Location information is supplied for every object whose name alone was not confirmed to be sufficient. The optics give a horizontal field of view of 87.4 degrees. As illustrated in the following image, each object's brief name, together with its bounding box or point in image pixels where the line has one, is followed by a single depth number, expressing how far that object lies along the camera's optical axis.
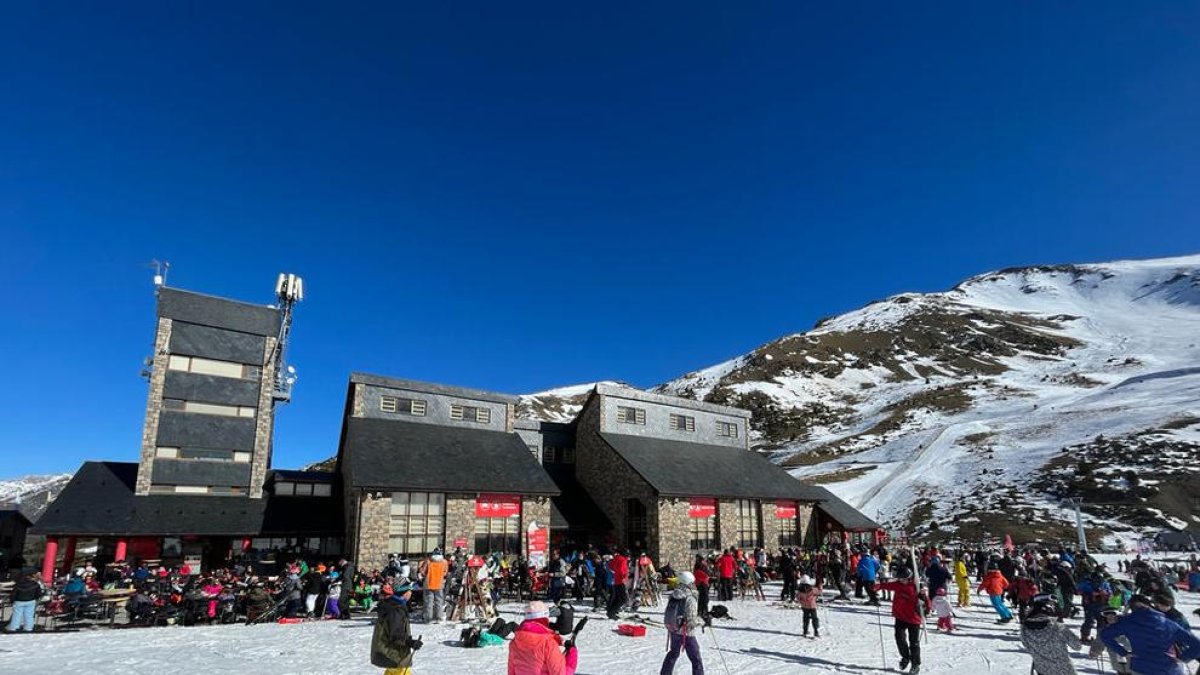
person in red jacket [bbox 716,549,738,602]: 19.31
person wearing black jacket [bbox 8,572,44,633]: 14.46
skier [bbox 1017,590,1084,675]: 7.12
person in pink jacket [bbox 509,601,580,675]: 5.61
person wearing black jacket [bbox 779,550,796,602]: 19.66
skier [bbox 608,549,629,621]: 16.73
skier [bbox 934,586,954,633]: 14.84
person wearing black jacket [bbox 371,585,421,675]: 7.31
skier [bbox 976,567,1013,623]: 16.33
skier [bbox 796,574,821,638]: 13.88
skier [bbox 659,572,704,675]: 8.91
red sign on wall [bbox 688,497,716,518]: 29.25
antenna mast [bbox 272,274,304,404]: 33.78
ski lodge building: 24.30
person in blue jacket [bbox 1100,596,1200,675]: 6.02
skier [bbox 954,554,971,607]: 19.34
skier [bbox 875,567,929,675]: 10.63
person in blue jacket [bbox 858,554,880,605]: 19.88
